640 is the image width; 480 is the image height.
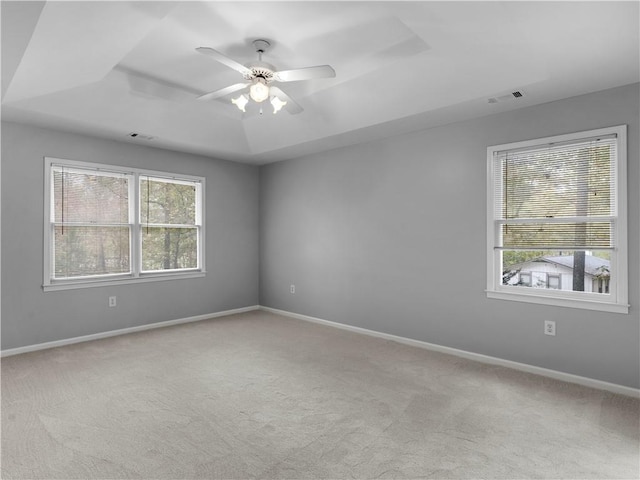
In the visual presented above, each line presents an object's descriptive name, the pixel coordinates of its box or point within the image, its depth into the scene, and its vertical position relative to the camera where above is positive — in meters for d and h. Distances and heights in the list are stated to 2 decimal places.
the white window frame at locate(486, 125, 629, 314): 3.03 -0.17
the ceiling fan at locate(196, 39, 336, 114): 2.70 +1.23
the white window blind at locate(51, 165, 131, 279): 4.32 +0.20
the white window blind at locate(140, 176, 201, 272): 5.05 +0.23
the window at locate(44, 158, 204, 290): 4.30 +0.19
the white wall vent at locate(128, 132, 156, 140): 4.41 +1.23
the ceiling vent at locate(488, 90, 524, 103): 3.20 +1.24
